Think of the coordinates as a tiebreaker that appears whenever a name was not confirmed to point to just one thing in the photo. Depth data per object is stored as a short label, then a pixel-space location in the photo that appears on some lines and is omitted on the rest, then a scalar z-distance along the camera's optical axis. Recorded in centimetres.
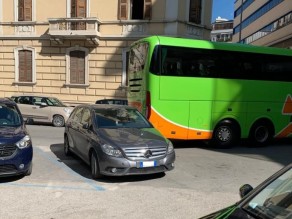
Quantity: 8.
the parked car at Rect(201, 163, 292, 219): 285
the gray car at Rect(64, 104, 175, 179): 731
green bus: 1117
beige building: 2278
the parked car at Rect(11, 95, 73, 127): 1805
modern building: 3766
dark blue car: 692
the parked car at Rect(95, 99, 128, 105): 1883
